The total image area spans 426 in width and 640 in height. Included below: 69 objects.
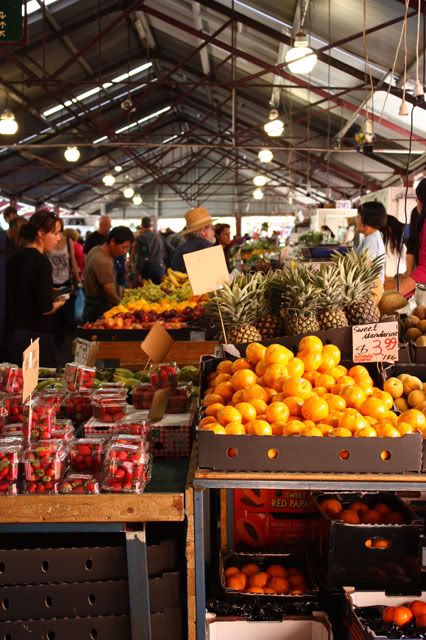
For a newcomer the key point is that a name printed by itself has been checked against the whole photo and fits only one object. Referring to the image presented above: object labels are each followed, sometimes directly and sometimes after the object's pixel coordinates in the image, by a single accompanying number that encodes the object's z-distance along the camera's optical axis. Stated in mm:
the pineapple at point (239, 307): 2932
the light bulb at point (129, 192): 23364
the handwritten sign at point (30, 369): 2236
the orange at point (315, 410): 2121
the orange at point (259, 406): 2178
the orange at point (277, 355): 2342
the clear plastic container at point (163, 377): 2725
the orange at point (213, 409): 2221
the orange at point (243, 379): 2316
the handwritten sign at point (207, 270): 2836
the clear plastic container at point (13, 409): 2631
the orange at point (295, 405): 2174
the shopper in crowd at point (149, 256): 10617
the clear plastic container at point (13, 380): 2791
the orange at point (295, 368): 2324
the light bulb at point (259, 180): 20047
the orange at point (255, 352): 2471
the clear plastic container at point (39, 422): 2312
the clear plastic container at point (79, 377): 2908
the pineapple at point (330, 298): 2854
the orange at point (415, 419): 2119
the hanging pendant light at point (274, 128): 11397
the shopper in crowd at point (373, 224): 5715
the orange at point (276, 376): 2285
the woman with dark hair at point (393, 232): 6277
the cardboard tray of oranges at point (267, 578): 2436
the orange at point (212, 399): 2316
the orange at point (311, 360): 2387
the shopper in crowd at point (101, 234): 9602
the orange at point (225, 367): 2580
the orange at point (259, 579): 2527
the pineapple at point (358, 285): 2955
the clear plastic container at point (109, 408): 2482
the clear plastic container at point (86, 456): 2203
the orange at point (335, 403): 2170
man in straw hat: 6086
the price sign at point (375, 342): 2402
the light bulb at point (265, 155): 14211
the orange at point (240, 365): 2498
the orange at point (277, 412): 2121
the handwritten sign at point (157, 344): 2852
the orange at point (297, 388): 2201
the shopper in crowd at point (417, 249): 4145
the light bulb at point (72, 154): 13656
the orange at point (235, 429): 2045
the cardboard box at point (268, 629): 2312
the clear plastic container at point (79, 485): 2062
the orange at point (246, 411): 2135
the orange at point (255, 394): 2225
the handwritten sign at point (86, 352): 3336
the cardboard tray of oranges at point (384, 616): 2150
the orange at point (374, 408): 2141
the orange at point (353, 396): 2193
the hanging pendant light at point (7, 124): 10638
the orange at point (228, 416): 2098
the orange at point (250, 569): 2604
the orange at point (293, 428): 2055
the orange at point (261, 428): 2055
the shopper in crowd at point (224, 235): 10859
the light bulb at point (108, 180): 17828
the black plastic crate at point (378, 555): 2336
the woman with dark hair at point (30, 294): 4344
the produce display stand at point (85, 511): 2033
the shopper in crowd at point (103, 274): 6230
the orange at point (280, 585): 2484
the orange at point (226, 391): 2350
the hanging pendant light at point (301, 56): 7117
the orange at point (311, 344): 2422
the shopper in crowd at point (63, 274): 9039
